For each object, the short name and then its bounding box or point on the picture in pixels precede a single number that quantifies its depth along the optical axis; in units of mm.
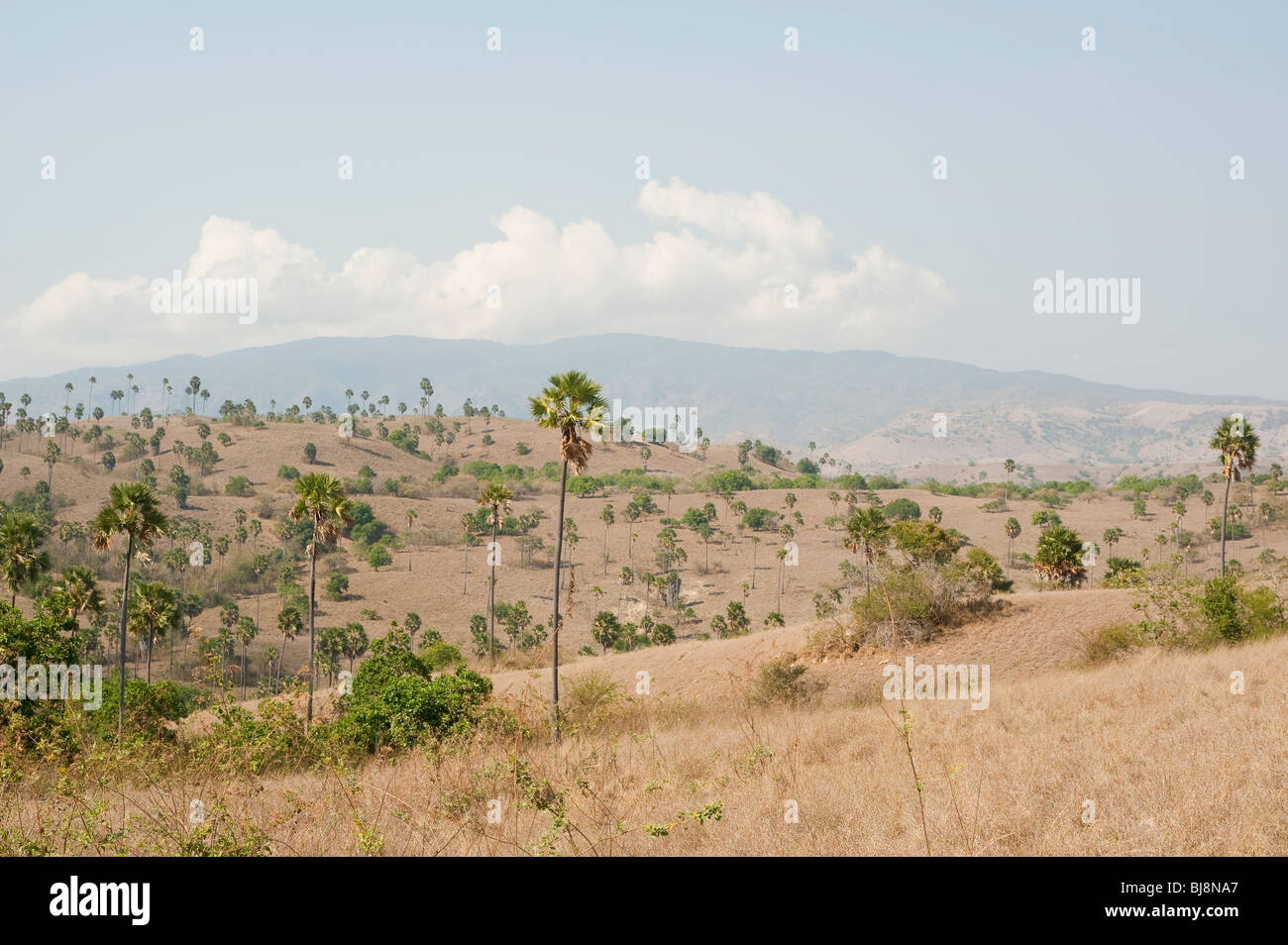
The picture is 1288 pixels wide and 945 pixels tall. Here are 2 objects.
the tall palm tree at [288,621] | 66438
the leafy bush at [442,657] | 51188
